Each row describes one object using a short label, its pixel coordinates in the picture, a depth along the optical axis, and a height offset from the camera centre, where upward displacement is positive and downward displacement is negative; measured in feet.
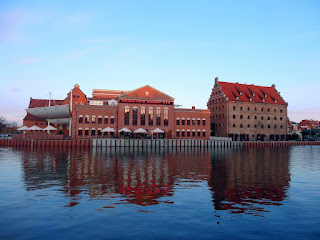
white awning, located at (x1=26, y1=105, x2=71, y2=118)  239.15 +21.44
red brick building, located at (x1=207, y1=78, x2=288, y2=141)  292.40 +24.87
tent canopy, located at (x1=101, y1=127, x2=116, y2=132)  214.90 +3.74
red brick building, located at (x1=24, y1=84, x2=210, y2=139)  228.43 +15.52
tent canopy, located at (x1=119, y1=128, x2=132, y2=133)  218.79 +2.94
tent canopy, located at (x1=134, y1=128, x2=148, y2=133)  220.47 +2.54
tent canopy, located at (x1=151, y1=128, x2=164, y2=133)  223.75 +2.55
